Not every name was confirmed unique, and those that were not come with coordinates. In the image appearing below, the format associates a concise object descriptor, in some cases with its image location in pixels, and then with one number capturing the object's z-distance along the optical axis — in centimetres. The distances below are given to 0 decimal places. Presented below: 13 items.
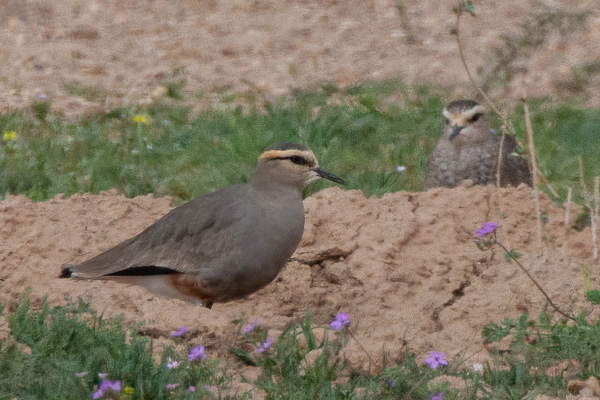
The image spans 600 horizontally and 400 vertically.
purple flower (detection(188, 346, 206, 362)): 905
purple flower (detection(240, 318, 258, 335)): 973
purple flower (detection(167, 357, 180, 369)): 897
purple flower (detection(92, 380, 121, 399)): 823
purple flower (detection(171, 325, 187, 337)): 987
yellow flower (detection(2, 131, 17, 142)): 1833
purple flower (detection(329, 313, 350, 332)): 985
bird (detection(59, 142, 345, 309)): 1102
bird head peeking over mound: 1603
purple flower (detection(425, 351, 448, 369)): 916
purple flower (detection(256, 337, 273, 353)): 942
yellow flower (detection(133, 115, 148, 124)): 1960
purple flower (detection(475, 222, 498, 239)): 1020
